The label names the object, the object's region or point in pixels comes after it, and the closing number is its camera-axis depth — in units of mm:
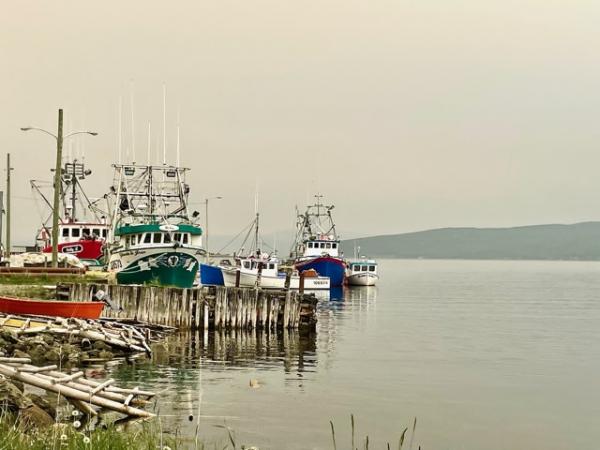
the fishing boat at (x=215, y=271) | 87500
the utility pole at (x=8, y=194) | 78188
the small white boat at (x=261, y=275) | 80794
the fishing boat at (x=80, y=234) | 66188
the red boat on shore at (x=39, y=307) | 30625
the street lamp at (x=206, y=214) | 87700
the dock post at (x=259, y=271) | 73212
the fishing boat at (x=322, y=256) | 97750
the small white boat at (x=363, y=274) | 112581
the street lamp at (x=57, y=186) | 39500
